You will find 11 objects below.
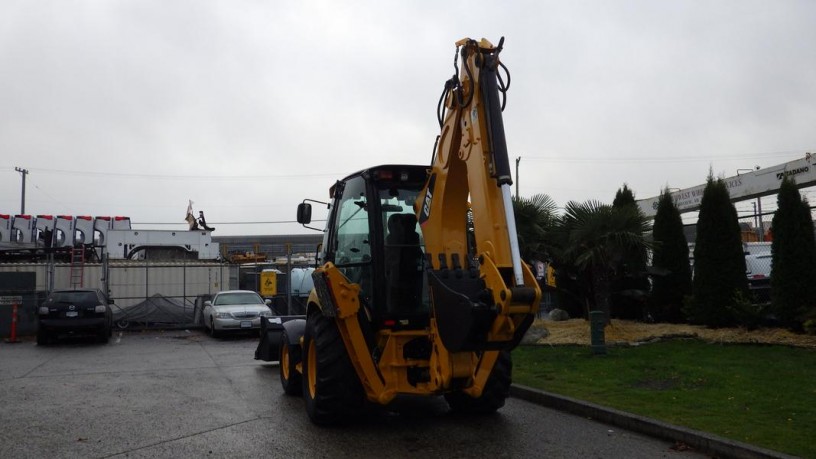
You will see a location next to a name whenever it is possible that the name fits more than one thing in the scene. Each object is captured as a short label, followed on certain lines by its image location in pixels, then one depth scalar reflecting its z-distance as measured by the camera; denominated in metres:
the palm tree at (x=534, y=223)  16.00
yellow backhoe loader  5.63
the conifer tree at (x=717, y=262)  13.25
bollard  11.47
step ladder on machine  23.55
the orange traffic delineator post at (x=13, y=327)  18.78
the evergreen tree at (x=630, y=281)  13.60
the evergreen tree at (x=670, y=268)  14.96
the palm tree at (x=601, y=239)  13.05
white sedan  19.48
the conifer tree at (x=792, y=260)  11.88
